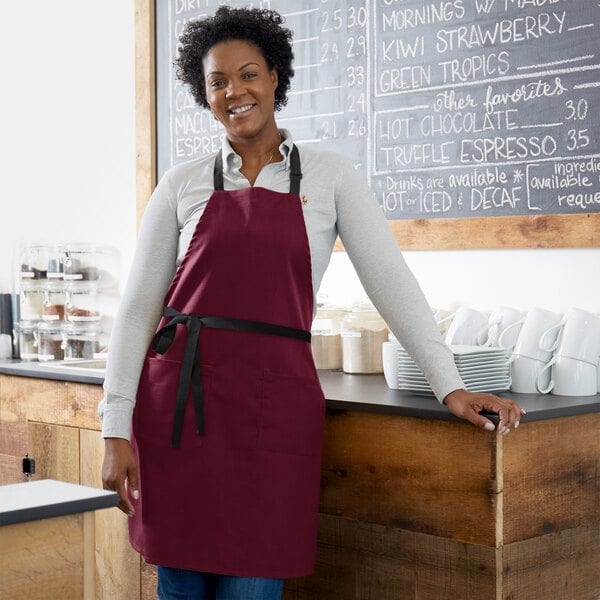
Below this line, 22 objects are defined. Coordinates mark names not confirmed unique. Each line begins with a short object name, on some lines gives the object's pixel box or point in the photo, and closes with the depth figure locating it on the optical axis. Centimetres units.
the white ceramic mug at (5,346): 368
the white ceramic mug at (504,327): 247
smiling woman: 204
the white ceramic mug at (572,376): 231
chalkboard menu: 261
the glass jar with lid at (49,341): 359
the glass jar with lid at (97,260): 379
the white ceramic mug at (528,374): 234
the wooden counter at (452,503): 203
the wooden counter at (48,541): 131
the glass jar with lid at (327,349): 286
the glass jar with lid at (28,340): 362
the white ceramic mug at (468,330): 252
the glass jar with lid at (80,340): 360
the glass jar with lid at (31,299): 370
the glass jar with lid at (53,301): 364
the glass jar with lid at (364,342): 275
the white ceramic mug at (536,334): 235
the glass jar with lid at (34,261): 373
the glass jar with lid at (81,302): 364
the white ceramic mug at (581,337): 231
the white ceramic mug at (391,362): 238
